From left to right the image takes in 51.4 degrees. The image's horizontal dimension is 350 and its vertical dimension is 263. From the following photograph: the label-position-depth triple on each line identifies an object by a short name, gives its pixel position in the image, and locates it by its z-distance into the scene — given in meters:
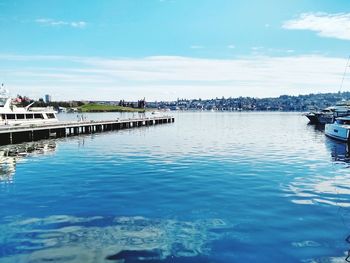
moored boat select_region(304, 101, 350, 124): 78.75
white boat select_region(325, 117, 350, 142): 55.73
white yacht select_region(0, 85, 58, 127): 62.50
